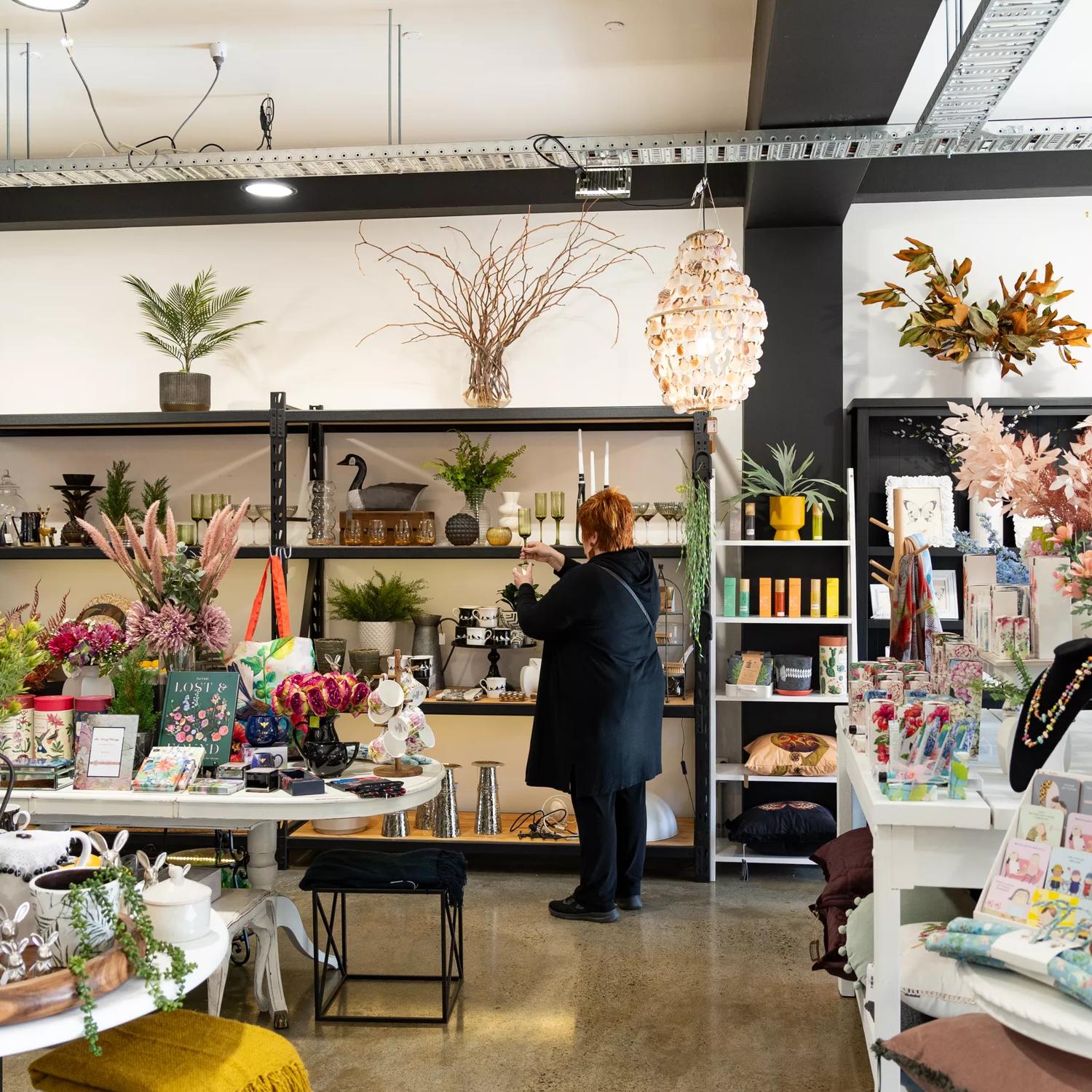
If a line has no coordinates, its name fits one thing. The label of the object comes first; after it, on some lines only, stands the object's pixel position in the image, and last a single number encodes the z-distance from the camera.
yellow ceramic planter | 4.93
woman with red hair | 4.11
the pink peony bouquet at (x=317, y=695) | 3.17
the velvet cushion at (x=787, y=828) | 4.75
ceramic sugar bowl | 1.88
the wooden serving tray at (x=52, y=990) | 1.62
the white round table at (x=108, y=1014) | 1.59
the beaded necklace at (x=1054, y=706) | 1.99
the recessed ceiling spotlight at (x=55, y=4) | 3.51
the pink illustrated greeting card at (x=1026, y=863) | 1.91
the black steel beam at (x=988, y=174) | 4.98
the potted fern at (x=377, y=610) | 5.18
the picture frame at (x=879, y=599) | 5.04
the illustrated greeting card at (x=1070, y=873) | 1.85
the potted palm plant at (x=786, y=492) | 4.94
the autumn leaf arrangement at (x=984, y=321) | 4.93
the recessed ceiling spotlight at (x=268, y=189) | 5.02
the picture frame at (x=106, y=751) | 3.11
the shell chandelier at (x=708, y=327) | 3.33
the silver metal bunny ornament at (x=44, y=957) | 1.70
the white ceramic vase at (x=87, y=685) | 3.23
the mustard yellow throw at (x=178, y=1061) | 1.98
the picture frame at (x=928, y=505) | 4.96
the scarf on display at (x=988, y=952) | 1.63
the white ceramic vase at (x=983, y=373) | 5.00
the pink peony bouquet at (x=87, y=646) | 3.22
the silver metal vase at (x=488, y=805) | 4.92
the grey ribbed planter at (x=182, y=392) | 5.23
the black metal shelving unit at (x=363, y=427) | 4.84
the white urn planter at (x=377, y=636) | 5.18
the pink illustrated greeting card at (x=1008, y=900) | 1.89
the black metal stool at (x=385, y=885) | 3.34
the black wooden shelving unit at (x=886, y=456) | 4.87
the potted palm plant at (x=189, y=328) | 5.24
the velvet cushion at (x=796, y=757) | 4.80
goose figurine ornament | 5.11
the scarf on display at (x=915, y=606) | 2.99
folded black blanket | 3.36
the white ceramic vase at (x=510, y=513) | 5.09
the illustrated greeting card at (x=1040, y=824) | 1.94
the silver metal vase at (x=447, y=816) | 4.91
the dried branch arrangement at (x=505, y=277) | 5.39
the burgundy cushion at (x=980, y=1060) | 1.66
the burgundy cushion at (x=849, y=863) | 2.89
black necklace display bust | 2.00
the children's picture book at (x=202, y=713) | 3.18
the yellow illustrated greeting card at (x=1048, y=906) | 1.83
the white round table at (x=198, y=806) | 3.00
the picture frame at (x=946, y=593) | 4.98
